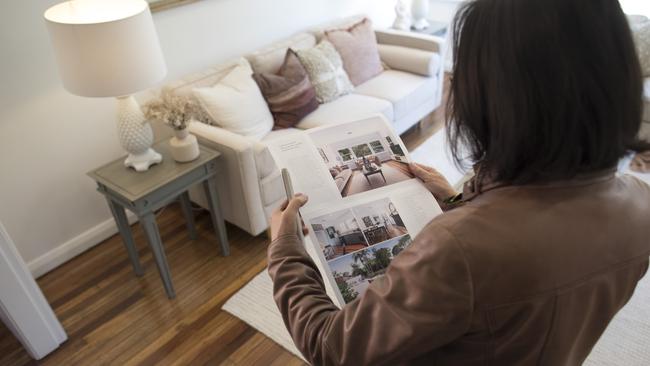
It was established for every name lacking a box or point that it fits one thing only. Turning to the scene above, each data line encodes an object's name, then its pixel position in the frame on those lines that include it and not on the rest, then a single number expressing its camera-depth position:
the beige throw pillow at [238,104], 2.31
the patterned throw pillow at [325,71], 2.78
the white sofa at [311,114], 2.13
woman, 0.55
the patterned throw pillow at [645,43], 2.95
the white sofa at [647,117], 2.72
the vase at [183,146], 1.97
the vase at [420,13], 3.77
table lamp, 1.60
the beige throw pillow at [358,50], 3.05
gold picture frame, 2.28
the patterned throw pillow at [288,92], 2.58
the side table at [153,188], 1.85
